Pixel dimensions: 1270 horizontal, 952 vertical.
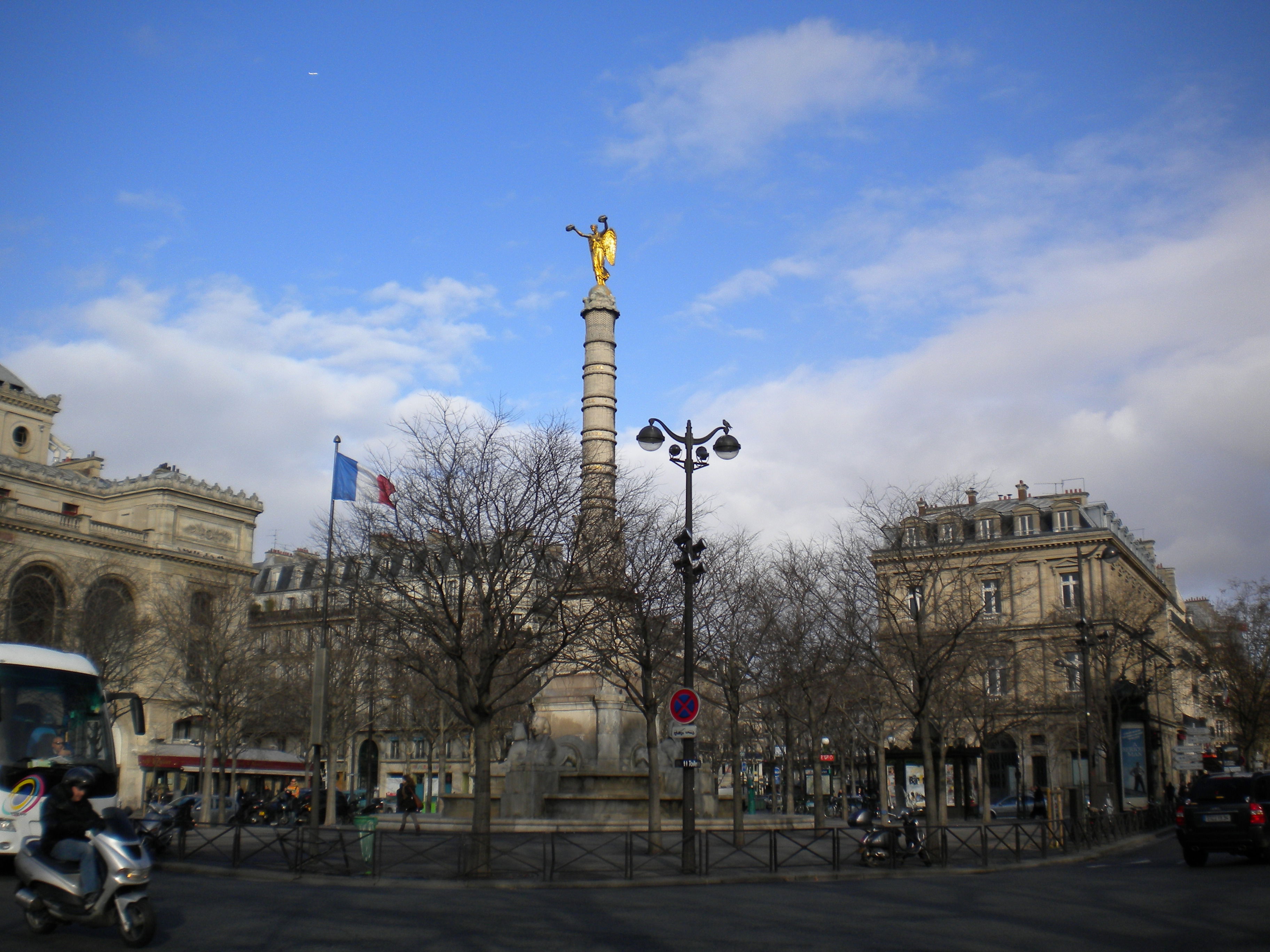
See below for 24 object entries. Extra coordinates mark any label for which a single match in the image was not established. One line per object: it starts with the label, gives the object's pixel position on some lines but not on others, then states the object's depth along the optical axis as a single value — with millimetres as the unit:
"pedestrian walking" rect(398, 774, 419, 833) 28562
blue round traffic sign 18266
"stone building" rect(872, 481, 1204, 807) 28109
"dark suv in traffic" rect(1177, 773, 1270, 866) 19500
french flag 24609
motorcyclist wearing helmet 10484
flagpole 21141
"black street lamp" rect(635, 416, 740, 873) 18859
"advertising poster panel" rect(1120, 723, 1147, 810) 40906
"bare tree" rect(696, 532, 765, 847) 29203
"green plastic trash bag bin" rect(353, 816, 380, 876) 18297
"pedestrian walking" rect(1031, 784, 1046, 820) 43750
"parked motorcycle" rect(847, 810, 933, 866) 20547
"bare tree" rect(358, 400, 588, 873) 19469
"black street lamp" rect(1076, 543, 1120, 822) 29172
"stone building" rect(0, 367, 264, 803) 52000
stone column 35062
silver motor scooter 9992
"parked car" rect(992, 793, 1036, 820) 48312
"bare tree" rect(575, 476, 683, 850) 24656
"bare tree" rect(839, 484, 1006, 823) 23797
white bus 14797
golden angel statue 38625
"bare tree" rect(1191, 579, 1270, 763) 46344
